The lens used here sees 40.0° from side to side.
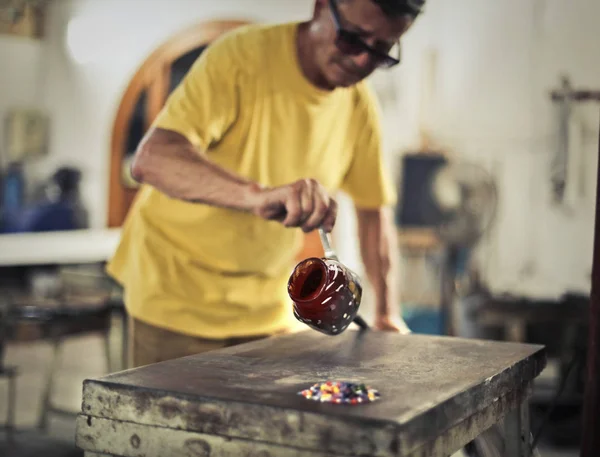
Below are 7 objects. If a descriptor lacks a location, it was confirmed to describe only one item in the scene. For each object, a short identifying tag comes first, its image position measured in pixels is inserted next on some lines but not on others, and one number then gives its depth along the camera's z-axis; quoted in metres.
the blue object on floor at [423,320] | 5.89
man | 2.16
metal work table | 1.20
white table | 6.55
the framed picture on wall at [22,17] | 7.71
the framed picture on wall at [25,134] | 7.72
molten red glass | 1.67
